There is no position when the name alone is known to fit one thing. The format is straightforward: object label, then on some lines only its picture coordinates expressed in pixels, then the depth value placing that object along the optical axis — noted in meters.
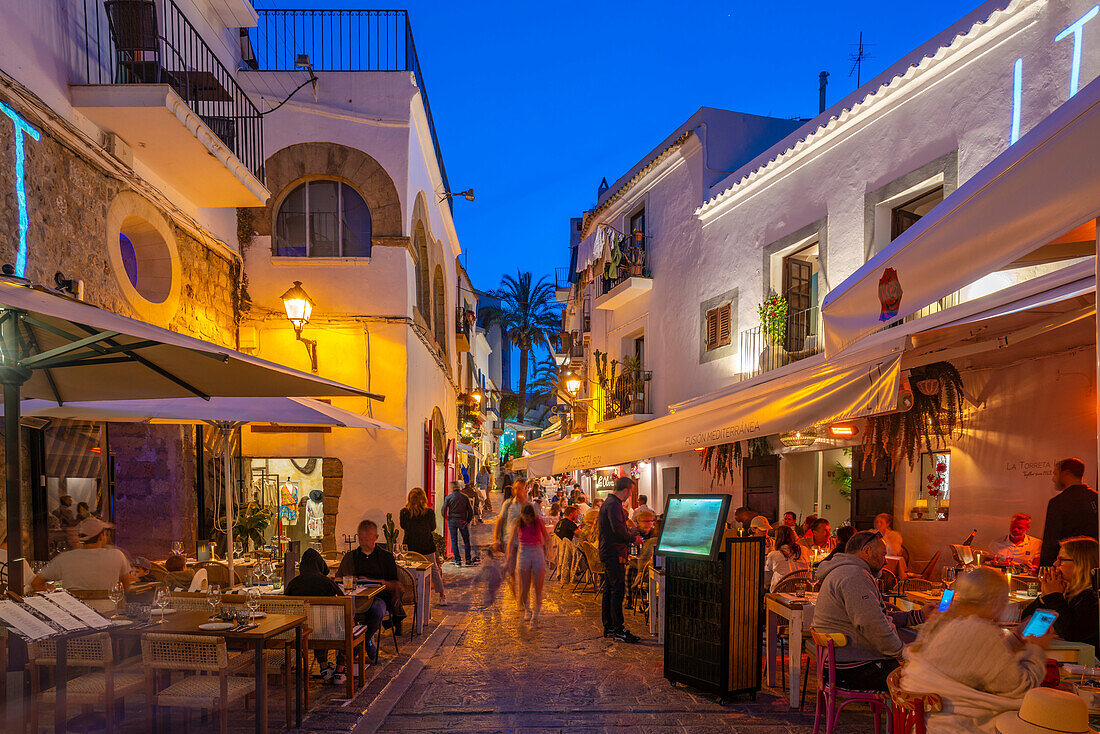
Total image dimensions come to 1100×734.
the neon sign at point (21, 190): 6.62
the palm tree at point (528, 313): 46.41
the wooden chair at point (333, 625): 6.14
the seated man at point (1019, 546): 7.80
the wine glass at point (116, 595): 5.47
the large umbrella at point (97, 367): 3.88
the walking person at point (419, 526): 10.63
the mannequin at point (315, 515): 12.81
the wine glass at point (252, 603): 5.33
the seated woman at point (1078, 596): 4.83
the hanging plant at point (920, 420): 7.76
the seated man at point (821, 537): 9.44
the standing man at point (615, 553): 8.59
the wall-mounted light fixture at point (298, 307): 11.45
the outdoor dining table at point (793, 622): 6.03
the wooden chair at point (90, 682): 4.70
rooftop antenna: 14.84
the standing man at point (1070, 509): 6.34
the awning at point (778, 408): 5.72
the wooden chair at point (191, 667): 4.70
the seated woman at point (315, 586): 6.31
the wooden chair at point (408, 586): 8.94
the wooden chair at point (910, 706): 3.46
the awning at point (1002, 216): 2.30
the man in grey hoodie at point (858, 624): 5.07
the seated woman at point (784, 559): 7.57
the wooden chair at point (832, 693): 5.03
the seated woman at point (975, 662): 3.25
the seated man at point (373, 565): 7.89
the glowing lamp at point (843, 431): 10.28
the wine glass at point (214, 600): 5.64
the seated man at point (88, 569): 6.52
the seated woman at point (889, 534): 8.88
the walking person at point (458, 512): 15.02
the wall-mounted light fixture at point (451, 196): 15.45
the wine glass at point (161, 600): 5.53
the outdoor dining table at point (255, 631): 4.87
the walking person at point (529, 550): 9.62
